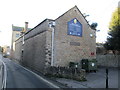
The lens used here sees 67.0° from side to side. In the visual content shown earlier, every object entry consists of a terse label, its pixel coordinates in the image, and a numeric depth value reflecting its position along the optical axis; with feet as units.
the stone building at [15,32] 125.09
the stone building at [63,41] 36.23
